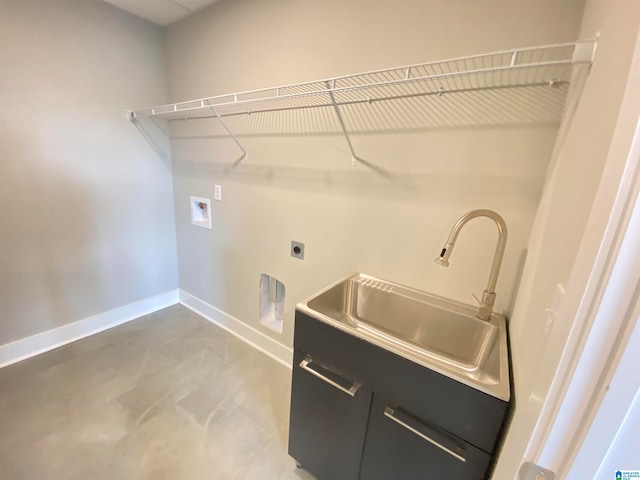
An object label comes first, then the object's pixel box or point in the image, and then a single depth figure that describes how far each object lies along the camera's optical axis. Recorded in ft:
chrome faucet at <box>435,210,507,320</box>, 3.32
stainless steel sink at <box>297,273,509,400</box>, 3.01
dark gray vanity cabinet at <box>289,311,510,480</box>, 2.69
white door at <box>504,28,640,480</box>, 1.19
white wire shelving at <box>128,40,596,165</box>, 3.04
